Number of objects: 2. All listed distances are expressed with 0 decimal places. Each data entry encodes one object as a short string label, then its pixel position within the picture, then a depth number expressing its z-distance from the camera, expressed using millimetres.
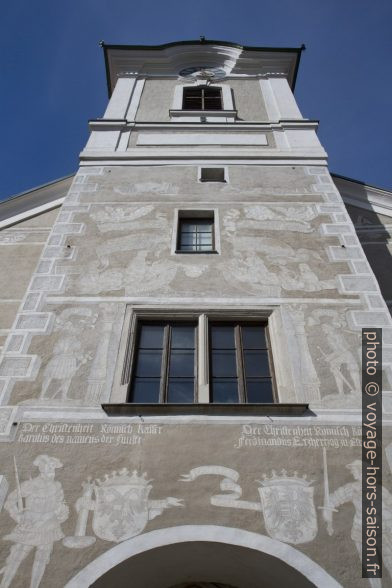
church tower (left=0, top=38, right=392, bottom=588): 4531
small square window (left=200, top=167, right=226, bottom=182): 9820
